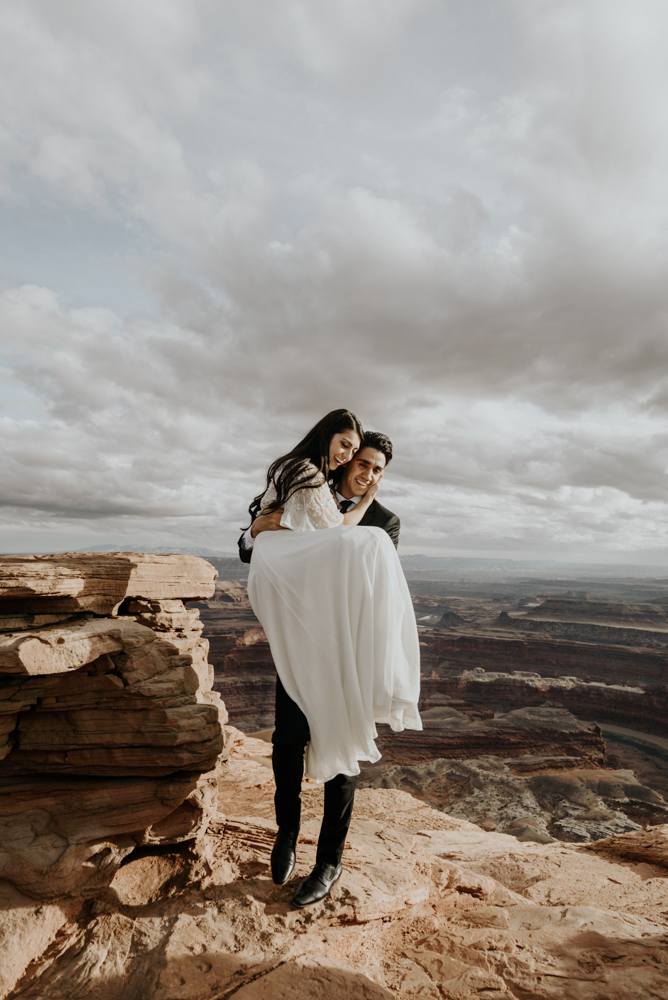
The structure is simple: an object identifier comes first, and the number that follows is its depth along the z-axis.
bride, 3.13
